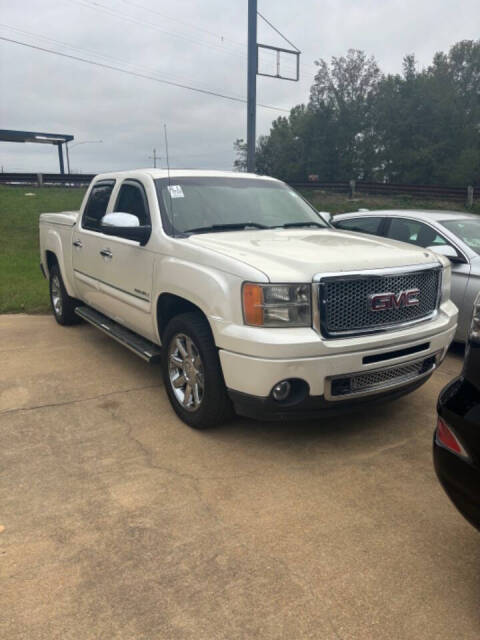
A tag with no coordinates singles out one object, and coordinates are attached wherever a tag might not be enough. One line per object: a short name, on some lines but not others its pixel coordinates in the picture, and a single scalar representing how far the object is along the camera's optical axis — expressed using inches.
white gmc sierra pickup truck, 126.0
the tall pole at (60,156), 1314.6
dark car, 80.2
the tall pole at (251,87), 446.6
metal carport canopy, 1195.9
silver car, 217.2
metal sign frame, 495.9
